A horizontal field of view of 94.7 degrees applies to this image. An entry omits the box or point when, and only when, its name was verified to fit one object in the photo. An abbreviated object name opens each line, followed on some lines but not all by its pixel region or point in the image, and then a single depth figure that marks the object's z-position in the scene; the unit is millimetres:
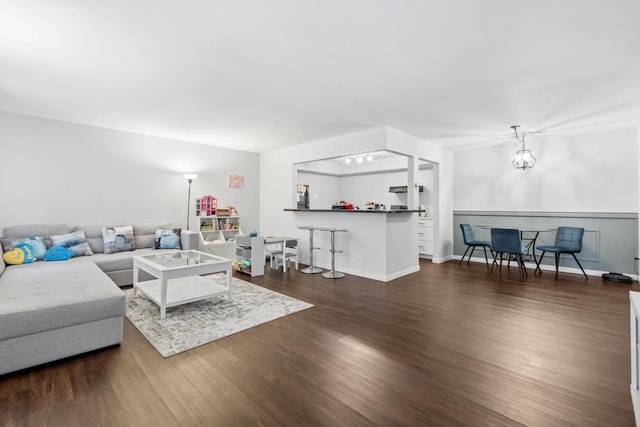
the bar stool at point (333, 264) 4840
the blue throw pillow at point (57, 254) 3799
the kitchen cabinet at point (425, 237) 6598
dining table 5535
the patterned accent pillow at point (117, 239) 4426
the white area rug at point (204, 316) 2600
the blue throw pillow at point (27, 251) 3629
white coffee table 3068
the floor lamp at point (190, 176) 5531
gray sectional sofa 2062
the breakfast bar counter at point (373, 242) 4742
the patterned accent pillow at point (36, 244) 3738
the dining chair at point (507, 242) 4871
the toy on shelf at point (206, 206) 5922
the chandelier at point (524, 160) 4918
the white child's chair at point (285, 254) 5238
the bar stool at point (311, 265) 5156
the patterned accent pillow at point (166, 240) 4789
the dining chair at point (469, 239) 5671
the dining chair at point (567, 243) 4902
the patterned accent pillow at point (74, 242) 4027
